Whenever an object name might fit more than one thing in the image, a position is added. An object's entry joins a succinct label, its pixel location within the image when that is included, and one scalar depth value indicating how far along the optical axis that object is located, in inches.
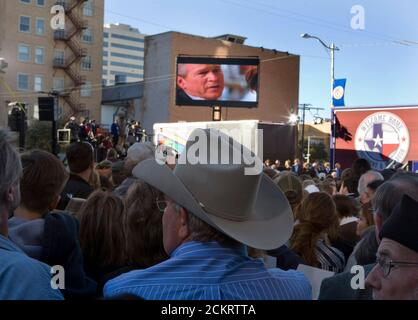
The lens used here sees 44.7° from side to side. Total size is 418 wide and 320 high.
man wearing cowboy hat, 67.1
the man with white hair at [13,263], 67.4
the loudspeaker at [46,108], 507.5
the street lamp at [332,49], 913.3
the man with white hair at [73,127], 799.3
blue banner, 665.0
